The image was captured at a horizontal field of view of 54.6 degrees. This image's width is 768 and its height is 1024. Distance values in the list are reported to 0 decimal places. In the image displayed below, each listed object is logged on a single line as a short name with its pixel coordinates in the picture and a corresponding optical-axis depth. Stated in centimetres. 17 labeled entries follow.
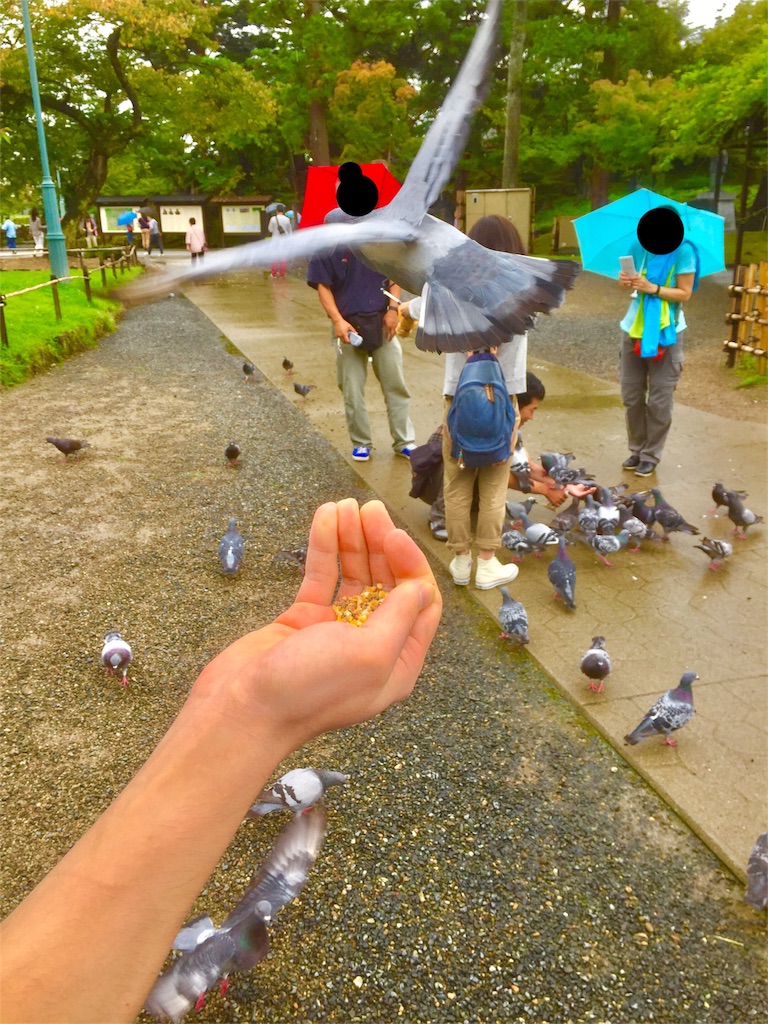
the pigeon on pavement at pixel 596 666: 338
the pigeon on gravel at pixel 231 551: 466
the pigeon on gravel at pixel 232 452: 657
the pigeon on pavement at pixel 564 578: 411
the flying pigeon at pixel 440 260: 95
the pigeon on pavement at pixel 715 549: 451
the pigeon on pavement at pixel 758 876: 237
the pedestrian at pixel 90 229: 2507
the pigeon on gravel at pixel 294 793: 275
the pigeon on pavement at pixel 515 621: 380
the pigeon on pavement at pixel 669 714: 303
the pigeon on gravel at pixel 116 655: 361
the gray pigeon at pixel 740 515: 493
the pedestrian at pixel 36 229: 3038
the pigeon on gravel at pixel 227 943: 210
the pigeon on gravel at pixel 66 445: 670
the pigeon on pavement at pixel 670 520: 480
